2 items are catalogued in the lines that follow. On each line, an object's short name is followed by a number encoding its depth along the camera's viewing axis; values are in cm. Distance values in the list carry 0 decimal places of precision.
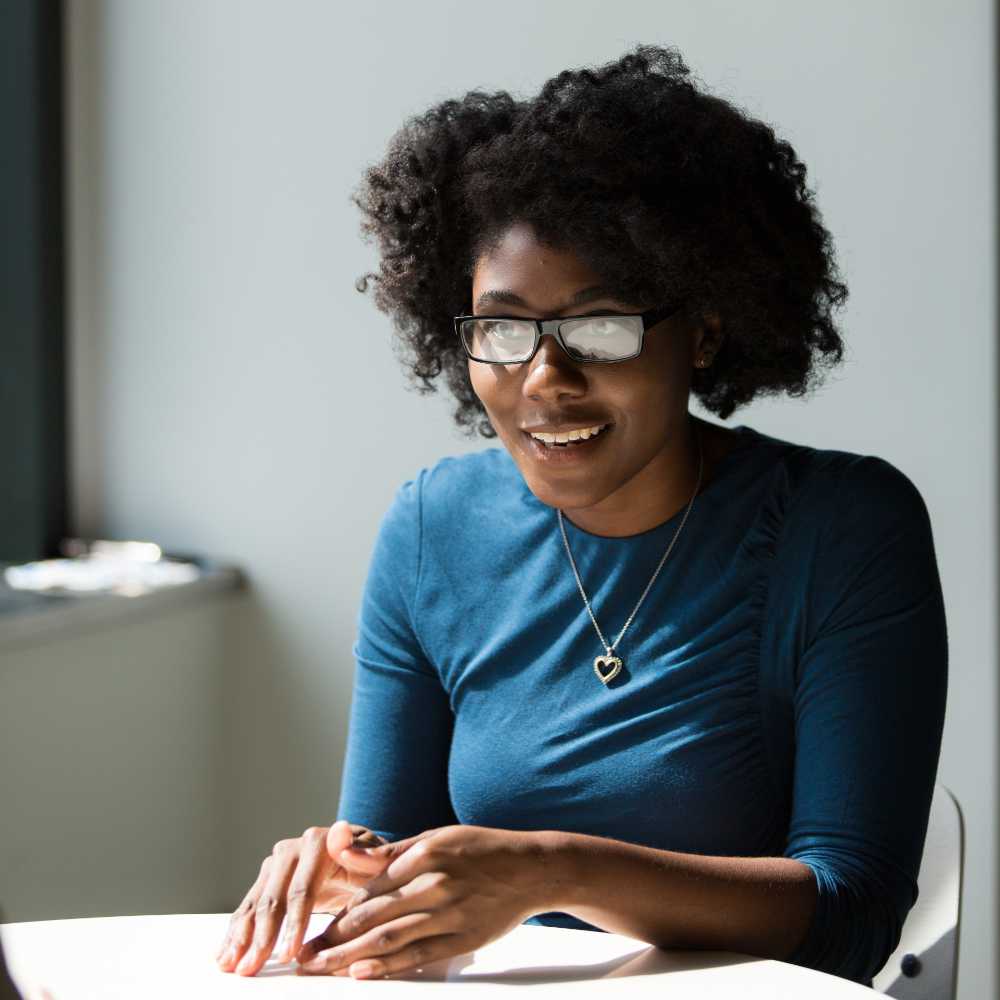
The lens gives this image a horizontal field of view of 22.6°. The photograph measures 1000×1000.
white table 141
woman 152
